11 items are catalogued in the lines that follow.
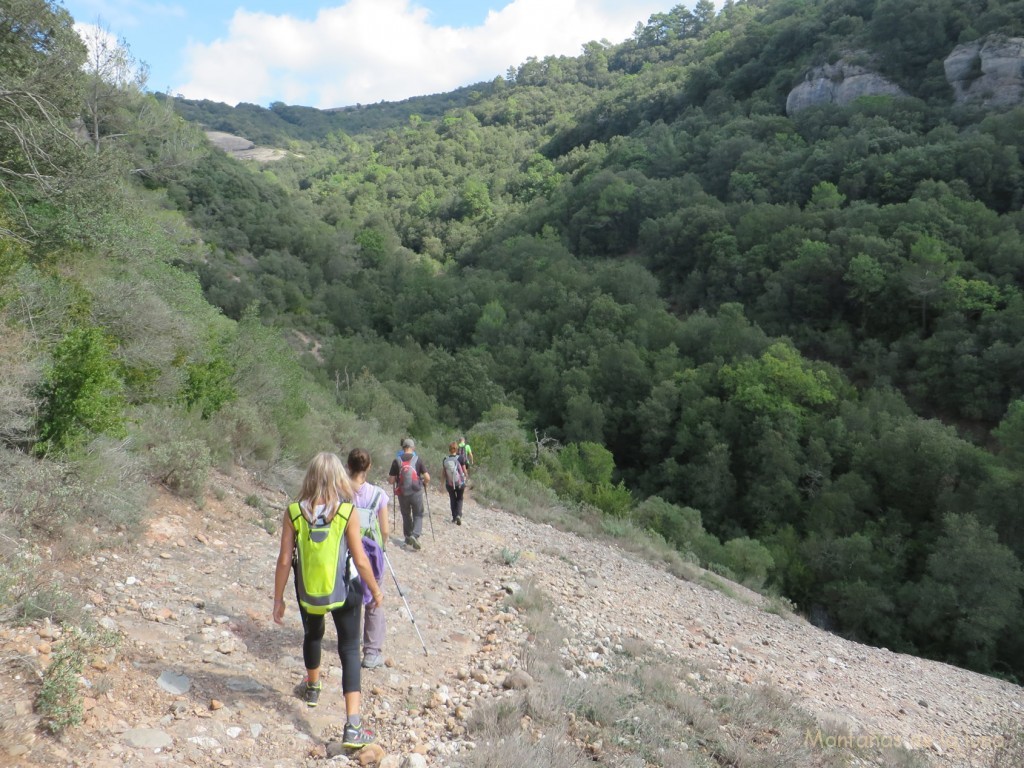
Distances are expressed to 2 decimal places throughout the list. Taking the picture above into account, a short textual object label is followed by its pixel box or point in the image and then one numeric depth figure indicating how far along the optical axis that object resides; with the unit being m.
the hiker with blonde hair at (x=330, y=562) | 2.94
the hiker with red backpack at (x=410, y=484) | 7.05
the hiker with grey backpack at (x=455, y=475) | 8.71
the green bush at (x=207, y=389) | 7.66
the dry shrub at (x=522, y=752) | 3.19
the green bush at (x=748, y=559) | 15.98
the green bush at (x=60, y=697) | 2.61
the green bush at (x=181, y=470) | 5.93
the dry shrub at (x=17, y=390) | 4.48
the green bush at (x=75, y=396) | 4.77
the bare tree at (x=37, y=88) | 8.11
